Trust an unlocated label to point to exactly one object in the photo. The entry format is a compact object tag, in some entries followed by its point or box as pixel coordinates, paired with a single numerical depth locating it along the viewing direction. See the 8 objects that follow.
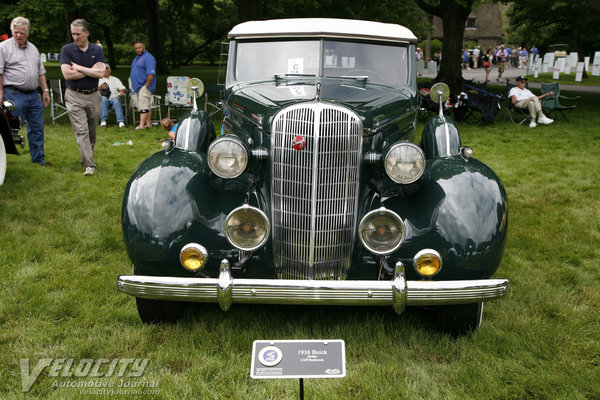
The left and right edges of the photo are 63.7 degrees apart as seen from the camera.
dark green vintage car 2.66
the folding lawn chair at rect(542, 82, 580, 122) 12.51
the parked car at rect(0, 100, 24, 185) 5.50
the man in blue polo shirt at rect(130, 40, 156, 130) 10.53
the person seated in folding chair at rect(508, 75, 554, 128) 12.08
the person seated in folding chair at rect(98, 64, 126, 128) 11.45
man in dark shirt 6.35
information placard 2.07
